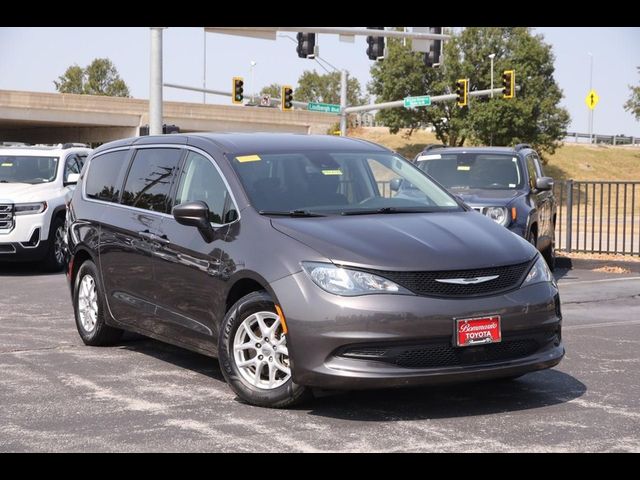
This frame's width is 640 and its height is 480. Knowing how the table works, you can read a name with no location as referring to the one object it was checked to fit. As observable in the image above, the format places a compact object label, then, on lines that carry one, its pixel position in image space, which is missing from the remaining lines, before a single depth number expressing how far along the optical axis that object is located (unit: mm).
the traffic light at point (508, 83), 41409
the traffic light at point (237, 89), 43125
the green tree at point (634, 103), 62009
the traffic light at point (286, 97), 45281
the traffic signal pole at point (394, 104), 42781
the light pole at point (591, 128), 89750
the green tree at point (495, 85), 64188
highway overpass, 63469
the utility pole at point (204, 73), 83700
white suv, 16125
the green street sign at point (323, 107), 43250
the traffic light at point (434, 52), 32469
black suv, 13852
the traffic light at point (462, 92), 43625
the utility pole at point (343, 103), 46675
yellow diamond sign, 68625
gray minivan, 6344
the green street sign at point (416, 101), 43656
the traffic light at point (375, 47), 32656
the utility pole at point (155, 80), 23469
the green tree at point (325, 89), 92500
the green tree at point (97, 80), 93562
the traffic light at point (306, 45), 33094
